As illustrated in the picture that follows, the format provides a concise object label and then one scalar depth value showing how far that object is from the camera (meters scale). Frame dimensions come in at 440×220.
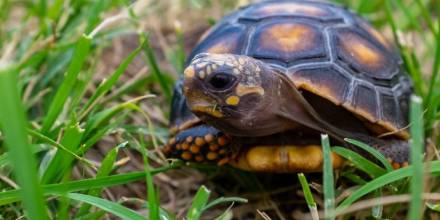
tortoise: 0.55
